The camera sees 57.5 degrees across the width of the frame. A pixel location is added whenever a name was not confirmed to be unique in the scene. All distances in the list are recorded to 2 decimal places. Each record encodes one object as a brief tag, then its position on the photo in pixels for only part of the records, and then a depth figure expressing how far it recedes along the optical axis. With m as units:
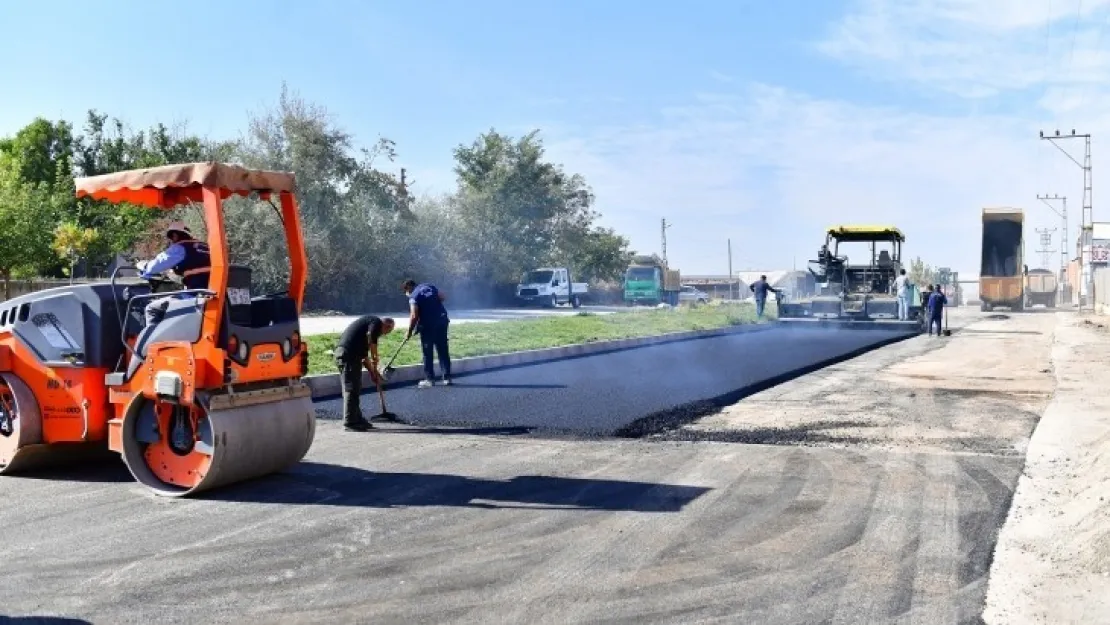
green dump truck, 46.66
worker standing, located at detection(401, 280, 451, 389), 11.78
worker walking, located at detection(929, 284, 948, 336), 23.86
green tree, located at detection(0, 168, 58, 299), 29.30
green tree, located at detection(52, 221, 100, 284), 30.66
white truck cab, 42.81
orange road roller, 5.99
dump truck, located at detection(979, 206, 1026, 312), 40.44
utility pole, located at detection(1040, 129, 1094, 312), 41.57
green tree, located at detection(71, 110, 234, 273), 33.28
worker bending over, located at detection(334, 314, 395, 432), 8.98
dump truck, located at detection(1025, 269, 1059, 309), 55.19
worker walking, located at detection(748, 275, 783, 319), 30.25
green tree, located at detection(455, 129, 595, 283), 44.31
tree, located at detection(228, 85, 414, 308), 29.98
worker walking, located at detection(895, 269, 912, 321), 24.83
